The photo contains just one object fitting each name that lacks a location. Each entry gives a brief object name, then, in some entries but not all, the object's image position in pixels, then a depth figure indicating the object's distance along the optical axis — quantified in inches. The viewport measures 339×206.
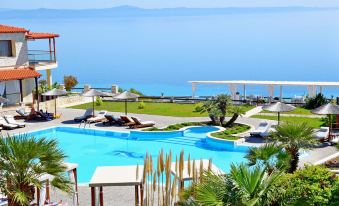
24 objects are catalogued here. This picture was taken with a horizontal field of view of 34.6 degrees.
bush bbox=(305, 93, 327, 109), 1202.6
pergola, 1344.7
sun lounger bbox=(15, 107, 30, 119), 1170.6
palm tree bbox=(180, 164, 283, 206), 342.0
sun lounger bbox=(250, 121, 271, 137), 928.3
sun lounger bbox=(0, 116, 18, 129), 1063.6
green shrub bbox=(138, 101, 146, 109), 1301.7
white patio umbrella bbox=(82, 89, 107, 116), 1119.0
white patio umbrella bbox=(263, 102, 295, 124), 927.8
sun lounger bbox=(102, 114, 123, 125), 1094.6
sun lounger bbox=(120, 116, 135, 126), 1072.0
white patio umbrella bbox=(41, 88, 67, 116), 1144.2
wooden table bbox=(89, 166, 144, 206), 490.9
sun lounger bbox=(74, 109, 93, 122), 1138.7
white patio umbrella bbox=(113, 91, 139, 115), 1119.0
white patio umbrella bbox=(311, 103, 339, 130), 883.9
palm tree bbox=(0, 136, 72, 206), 390.0
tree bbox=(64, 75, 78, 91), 1617.9
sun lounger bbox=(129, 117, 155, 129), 1062.4
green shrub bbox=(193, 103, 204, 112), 1230.7
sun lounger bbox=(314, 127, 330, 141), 886.6
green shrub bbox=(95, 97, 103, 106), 1341.0
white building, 1326.3
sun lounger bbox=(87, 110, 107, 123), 1114.8
